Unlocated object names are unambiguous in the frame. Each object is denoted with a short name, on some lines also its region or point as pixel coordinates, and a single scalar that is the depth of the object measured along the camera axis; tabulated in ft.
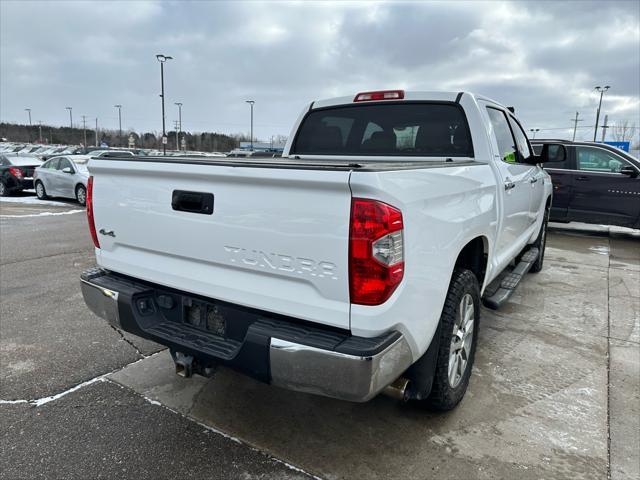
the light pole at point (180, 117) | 211.16
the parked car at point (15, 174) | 53.47
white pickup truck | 6.56
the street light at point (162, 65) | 106.73
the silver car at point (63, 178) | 45.16
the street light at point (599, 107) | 134.84
